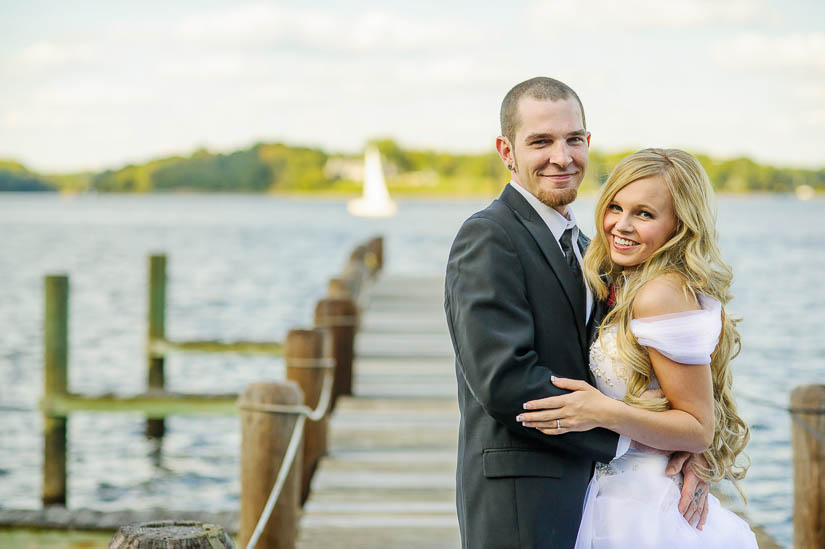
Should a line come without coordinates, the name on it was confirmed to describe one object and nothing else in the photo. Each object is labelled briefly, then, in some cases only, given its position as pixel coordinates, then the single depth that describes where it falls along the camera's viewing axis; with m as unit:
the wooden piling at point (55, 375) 9.12
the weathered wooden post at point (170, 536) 2.49
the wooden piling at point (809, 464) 4.58
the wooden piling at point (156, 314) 13.14
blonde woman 2.70
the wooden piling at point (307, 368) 6.49
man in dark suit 2.64
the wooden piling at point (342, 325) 8.76
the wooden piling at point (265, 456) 4.33
